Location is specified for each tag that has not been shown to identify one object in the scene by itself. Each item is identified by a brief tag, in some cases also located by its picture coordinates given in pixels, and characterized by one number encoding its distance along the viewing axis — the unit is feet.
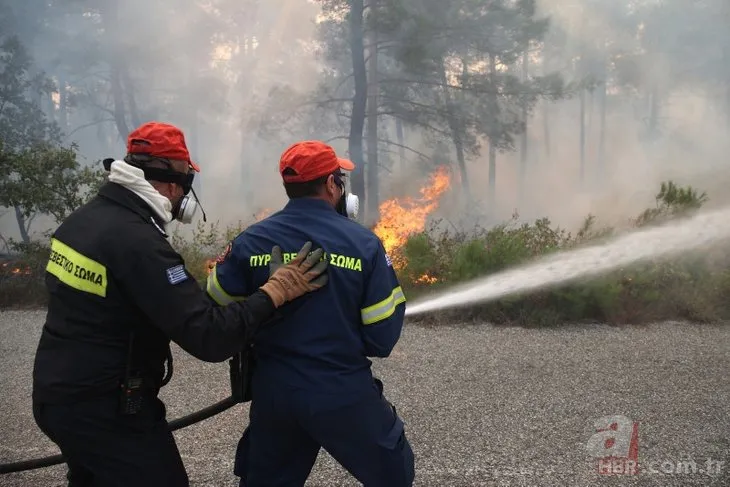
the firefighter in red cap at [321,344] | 7.00
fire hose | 7.85
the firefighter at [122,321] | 6.50
